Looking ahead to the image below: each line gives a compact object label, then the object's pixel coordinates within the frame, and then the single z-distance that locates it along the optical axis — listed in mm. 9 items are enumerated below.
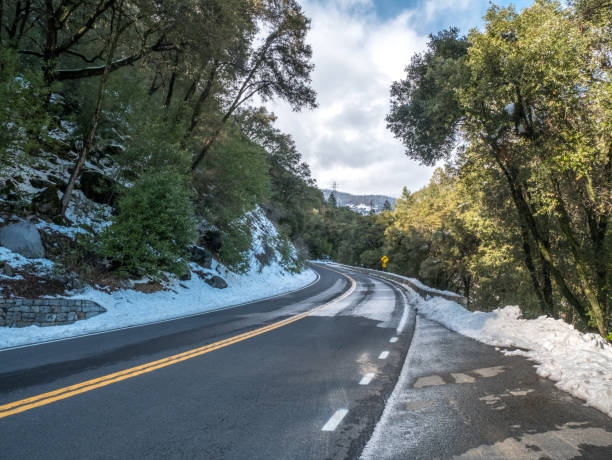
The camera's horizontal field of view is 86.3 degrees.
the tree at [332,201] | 127438
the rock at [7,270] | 9304
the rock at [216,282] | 17125
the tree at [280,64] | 17094
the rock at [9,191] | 11766
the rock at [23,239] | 10336
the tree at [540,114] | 7605
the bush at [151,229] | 12117
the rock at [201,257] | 18305
